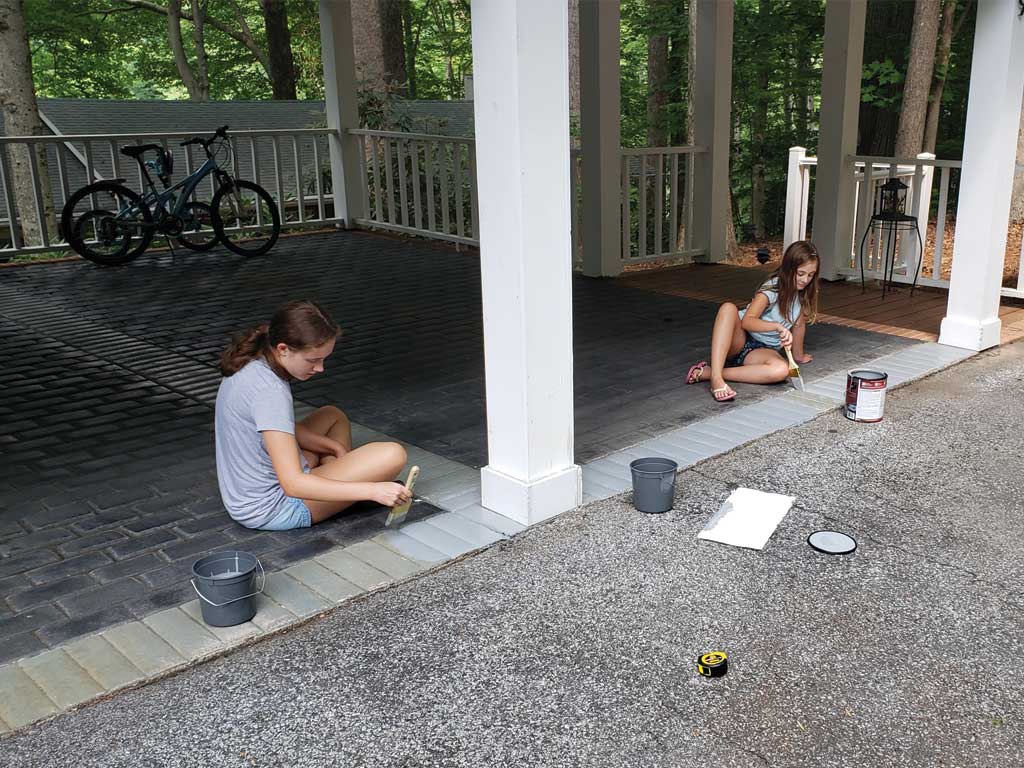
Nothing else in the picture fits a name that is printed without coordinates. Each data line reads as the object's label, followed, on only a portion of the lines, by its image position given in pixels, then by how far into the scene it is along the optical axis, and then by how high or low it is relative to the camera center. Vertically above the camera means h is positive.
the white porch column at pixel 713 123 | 7.41 -0.07
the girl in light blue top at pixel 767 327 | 4.39 -1.01
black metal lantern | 6.42 -0.62
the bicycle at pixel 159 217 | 8.01 -0.75
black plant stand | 6.46 -0.84
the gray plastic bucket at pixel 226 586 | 2.45 -1.17
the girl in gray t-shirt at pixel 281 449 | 2.87 -0.98
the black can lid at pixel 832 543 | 2.92 -1.32
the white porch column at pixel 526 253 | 2.79 -0.40
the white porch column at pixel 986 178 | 4.73 -0.36
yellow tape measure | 2.27 -1.29
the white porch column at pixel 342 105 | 9.19 +0.20
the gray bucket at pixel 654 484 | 3.18 -1.21
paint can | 4.05 -1.20
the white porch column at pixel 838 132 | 6.65 -0.15
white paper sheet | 3.04 -1.32
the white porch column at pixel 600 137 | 6.68 -0.14
